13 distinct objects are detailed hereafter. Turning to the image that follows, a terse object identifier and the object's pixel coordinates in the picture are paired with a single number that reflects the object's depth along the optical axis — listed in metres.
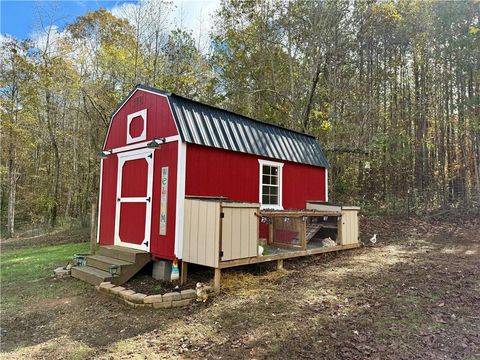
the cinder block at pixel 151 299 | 4.63
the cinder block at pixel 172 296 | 4.69
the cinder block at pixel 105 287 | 5.31
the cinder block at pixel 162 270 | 5.96
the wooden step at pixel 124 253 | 6.05
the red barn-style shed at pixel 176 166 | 5.98
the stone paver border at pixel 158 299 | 4.64
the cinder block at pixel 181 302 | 4.68
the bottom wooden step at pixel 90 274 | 5.74
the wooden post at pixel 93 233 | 7.33
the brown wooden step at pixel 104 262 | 5.88
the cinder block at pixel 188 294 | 4.81
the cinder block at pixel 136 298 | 4.68
